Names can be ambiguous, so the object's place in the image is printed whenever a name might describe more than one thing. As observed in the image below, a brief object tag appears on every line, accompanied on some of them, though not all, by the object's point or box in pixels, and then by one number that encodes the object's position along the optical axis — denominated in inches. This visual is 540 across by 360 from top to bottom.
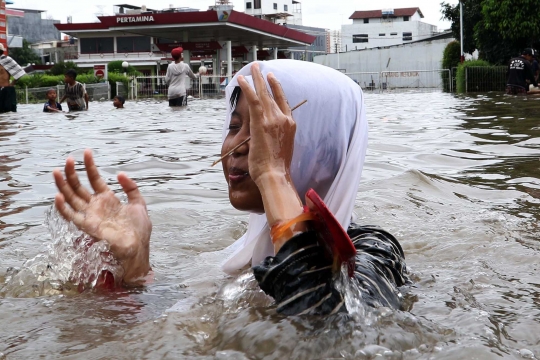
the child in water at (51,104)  654.4
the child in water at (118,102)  721.0
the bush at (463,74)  1014.4
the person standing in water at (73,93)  669.3
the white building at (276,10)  3769.2
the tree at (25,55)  3078.7
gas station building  1604.3
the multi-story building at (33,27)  3772.1
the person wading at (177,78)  634.2
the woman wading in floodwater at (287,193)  79.7
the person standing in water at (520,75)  709.3
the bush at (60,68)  2065.6
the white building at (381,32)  3531.0
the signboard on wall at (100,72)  1274.4
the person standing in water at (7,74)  565.3
